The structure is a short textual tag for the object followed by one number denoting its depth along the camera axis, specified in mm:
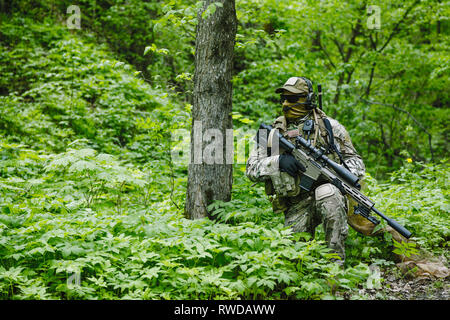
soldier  7969
